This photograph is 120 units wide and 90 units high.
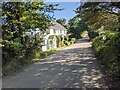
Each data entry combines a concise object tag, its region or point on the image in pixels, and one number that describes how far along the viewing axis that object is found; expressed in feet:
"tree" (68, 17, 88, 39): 116.01
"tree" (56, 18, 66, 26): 146.04
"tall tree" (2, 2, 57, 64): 23.80
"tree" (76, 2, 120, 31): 18.19
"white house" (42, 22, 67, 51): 54.48
